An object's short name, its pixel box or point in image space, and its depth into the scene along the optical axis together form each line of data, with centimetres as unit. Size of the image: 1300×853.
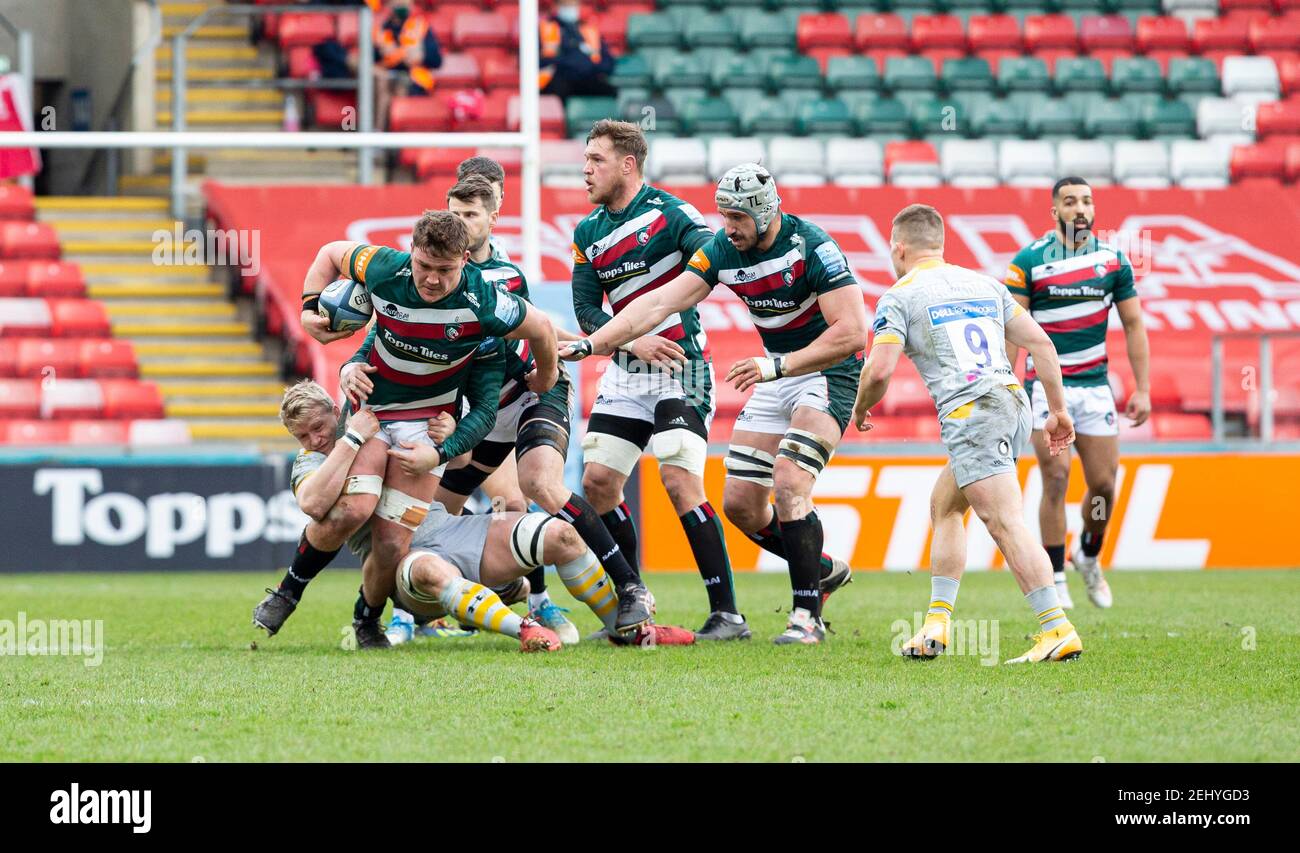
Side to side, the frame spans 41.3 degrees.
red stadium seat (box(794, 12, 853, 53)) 1886
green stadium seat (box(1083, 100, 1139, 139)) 1800
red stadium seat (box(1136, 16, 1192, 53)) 1939
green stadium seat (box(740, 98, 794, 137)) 1748
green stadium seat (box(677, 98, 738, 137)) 1739
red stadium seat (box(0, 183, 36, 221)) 1616
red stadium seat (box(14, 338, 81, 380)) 1457
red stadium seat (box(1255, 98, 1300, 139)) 1811
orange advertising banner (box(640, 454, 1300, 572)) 1254
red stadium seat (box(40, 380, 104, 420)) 1426
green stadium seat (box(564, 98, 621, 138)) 1705
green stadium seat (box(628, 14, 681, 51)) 1844
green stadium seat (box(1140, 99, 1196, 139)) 1811
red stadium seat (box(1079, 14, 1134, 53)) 1938
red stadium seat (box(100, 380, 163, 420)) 1438
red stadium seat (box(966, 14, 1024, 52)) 1911
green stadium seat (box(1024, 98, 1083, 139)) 1795
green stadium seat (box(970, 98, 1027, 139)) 1780
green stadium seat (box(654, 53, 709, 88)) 1788
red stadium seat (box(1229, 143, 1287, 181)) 1758
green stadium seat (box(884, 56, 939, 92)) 1823
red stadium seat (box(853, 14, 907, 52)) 1895
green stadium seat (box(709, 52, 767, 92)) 1803
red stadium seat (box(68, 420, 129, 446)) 1404
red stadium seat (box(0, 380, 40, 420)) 1418
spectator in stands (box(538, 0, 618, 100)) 1733
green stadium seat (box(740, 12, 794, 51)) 1872
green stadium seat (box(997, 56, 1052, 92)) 1847
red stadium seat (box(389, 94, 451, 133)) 1691
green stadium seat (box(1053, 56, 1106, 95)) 1853
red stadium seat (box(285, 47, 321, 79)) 1692
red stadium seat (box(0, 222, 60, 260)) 1579
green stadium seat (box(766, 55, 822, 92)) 1816
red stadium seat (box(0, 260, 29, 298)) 1536
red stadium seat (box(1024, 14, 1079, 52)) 1925
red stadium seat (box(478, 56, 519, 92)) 1784
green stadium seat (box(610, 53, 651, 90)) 1773
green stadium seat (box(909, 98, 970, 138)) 1761
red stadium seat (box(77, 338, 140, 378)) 1478
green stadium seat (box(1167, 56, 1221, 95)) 1870
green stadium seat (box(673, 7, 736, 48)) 1855
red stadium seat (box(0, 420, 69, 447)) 1393
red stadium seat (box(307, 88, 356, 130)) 1688
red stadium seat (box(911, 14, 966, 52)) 1903
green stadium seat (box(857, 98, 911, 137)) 1759
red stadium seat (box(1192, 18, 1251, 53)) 1936
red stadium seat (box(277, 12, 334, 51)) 1780
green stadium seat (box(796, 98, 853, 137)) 1755
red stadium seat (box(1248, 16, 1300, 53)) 1931
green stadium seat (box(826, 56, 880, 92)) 1820
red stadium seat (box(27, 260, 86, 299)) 1548
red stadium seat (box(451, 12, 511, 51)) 1819
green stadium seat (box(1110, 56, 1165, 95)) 1864
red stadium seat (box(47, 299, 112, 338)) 1518
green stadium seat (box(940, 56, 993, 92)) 1831
